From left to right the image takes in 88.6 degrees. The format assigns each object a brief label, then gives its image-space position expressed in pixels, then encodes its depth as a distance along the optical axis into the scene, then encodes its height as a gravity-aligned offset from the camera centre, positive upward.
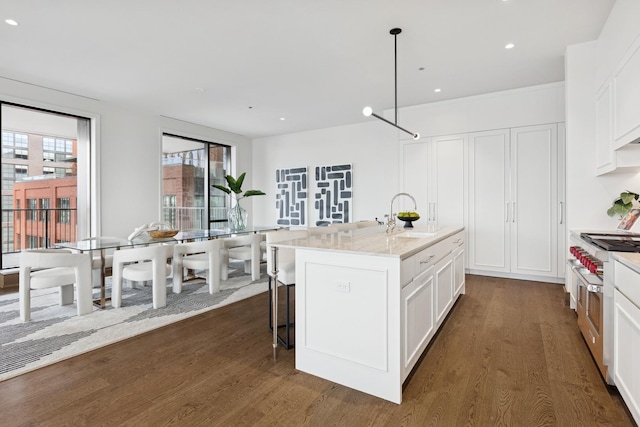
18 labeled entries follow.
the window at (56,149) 4.98 +0.99
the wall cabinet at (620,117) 2.29 +0.76
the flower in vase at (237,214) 5.36 -0.02
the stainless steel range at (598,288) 1.89 -0.48
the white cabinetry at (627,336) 1.50 -0.62
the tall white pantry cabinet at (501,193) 4.38 +0.28
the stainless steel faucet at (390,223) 3.15 -0.11
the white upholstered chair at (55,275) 3.03 -0.60
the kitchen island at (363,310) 1.83 -0.59
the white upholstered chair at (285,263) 2.46 -0.42
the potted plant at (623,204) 3.08 +0.07
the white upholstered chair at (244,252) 4.73 -0.57
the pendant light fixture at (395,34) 3.04 +1.69
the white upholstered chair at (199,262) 3.95 -0.60
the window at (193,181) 6.37 +0.65
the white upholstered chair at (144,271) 3.38 -0.62
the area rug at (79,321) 2.43 -1.02
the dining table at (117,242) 3.47 -0.33
